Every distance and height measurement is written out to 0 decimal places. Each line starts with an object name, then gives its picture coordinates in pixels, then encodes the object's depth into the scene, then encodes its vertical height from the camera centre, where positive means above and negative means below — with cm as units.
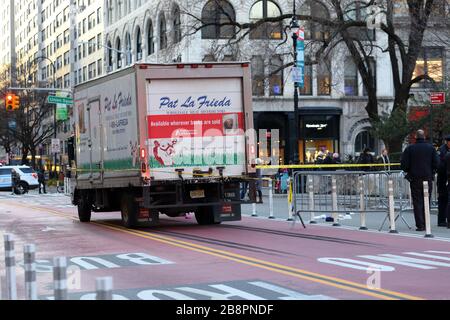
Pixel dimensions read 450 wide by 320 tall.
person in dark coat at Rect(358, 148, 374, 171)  2825 -7
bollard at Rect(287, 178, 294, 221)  1911 -120
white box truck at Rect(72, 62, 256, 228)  1694 +52
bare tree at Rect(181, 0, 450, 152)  3056 +501
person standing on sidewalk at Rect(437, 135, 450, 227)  1686 -81
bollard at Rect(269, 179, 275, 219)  2114 -129
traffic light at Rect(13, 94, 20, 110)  4341 +371
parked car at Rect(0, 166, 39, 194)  5191 -95
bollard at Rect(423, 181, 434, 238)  1475 -111
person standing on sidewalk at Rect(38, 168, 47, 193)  5047 -91
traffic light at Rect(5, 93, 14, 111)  4284 +366
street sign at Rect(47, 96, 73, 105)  4273 +369
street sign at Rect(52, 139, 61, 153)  5681 +138
